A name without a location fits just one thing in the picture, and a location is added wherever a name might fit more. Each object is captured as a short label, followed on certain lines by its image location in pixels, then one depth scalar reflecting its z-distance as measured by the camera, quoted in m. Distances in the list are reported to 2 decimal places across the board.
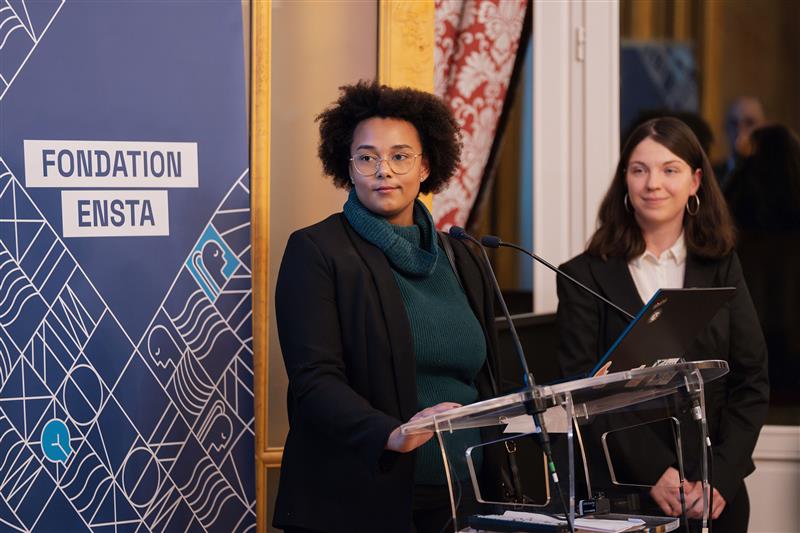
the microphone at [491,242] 4.37
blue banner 5.28
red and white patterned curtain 7.96
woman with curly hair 4.45
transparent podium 3.47
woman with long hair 6.01
